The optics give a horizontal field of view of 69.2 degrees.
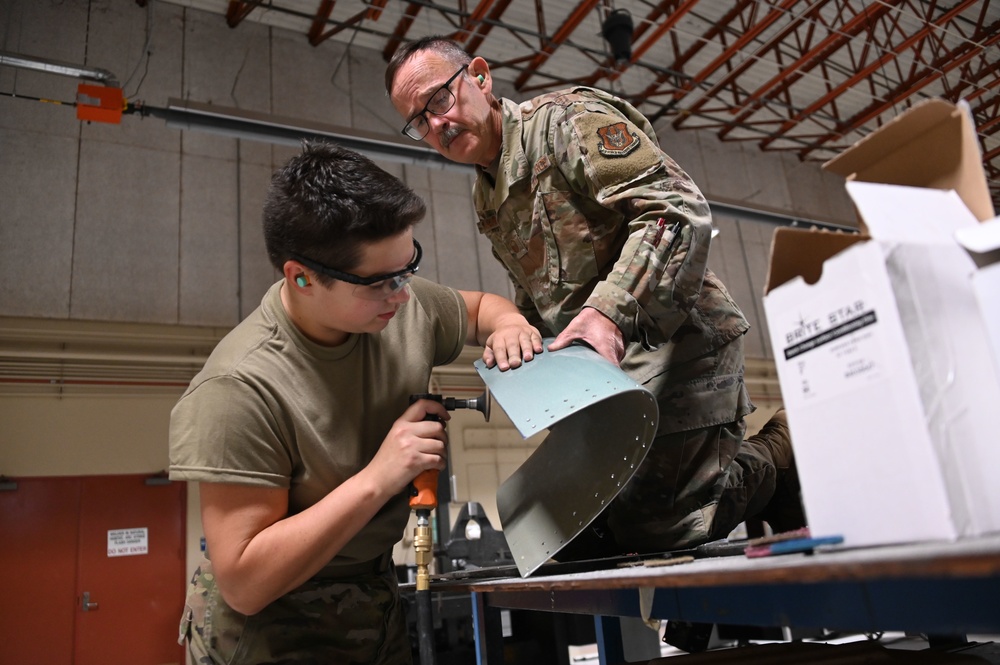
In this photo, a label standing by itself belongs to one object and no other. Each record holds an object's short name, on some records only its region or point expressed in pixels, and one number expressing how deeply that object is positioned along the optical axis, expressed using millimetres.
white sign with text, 5812
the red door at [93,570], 5402
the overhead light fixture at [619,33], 6168
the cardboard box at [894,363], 613
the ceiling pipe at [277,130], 5230
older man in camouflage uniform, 1395
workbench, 547
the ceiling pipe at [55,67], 5344
